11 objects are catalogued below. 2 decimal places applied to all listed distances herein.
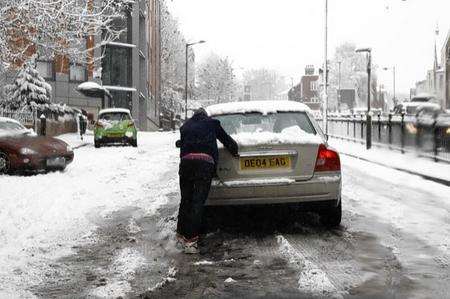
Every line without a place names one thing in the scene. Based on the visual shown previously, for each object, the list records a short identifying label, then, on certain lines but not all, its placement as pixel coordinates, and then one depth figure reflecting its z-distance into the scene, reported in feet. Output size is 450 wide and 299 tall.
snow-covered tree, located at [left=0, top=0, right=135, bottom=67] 46.75
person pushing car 20.31
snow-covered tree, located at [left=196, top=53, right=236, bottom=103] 382.63
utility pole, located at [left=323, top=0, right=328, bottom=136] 121.49
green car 81.41
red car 42.45
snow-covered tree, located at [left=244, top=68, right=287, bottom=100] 566.77
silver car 21.79
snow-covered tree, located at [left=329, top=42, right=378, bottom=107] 387.14
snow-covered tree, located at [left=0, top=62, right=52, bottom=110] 104.42
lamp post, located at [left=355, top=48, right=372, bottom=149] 78.84
